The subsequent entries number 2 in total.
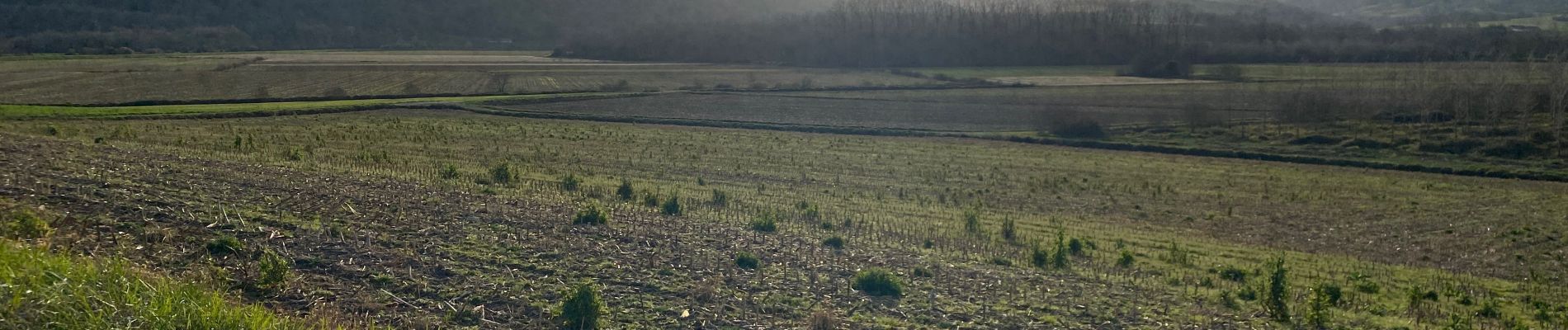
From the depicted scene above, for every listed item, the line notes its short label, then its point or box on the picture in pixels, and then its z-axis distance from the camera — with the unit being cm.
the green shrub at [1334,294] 1313
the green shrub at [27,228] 1199
